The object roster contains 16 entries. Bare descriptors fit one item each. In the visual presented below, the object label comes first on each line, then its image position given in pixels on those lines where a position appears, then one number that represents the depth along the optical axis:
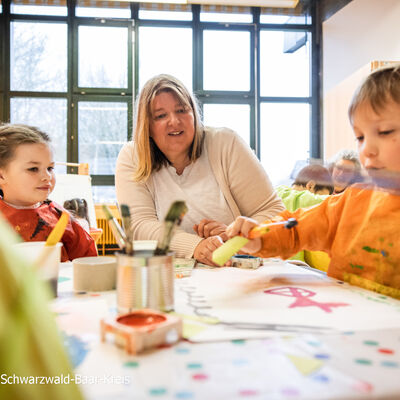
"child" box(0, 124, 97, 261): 1.30
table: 0.34
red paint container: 0.42
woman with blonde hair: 1.36
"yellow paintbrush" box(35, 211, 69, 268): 0.62
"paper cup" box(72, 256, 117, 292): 0.72
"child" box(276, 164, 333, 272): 1.59
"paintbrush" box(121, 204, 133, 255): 0.56
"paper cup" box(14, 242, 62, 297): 0.62
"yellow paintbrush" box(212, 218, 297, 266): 0.77
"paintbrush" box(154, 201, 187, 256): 0.52
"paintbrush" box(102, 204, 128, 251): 0.60
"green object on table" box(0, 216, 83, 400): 0.20
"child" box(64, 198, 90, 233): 2.14
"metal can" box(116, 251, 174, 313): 0.53
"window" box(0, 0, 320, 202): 4.91
